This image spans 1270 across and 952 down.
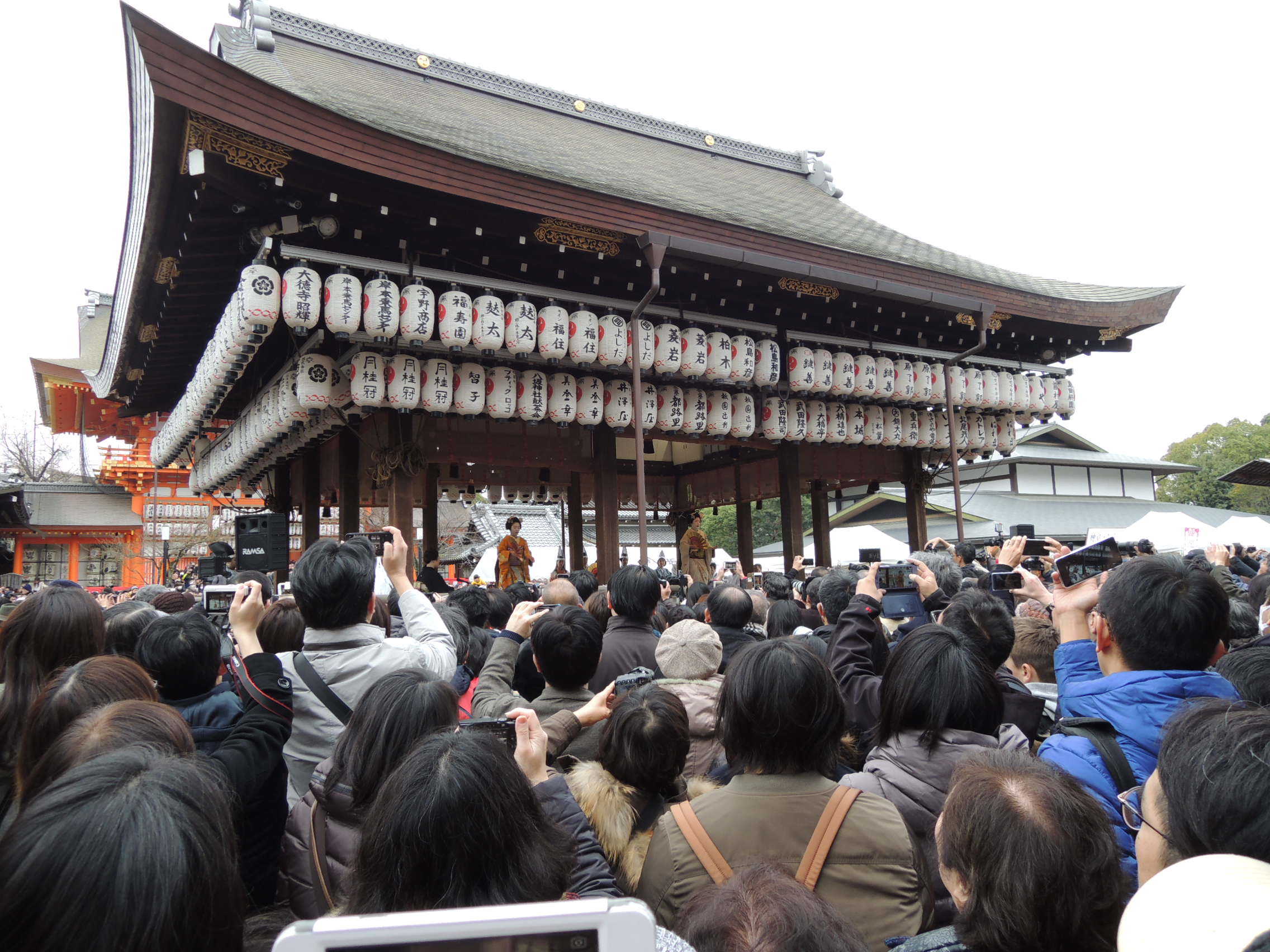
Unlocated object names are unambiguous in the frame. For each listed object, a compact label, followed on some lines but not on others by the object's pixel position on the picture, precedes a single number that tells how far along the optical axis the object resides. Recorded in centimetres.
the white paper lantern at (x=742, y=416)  1094
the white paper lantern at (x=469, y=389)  879
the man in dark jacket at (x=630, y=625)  379
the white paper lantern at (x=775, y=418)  1126
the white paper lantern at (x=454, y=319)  812
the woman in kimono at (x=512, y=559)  1250
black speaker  649
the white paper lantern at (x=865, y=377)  1138
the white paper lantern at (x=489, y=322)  833
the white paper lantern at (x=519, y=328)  854
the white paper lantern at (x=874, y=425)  1230
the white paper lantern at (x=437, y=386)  851
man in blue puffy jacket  193
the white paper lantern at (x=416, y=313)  796
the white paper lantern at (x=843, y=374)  1122
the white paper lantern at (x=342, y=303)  769
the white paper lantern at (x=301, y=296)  754
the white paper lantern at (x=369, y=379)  814
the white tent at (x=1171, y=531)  1397
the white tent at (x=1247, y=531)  1742
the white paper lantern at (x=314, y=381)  836
